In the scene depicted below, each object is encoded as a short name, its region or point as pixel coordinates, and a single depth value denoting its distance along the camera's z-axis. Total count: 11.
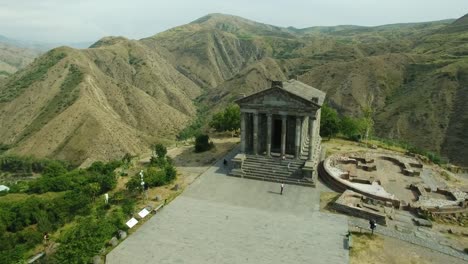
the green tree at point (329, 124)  51.81
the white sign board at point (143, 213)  28.42
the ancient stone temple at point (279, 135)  36.62
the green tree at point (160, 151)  42.69
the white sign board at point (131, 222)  27.00
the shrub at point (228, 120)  55.34
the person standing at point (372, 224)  26.44
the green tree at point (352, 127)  53.44
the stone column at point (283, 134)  37.52
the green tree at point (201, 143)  47.59
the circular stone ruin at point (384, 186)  30.16
